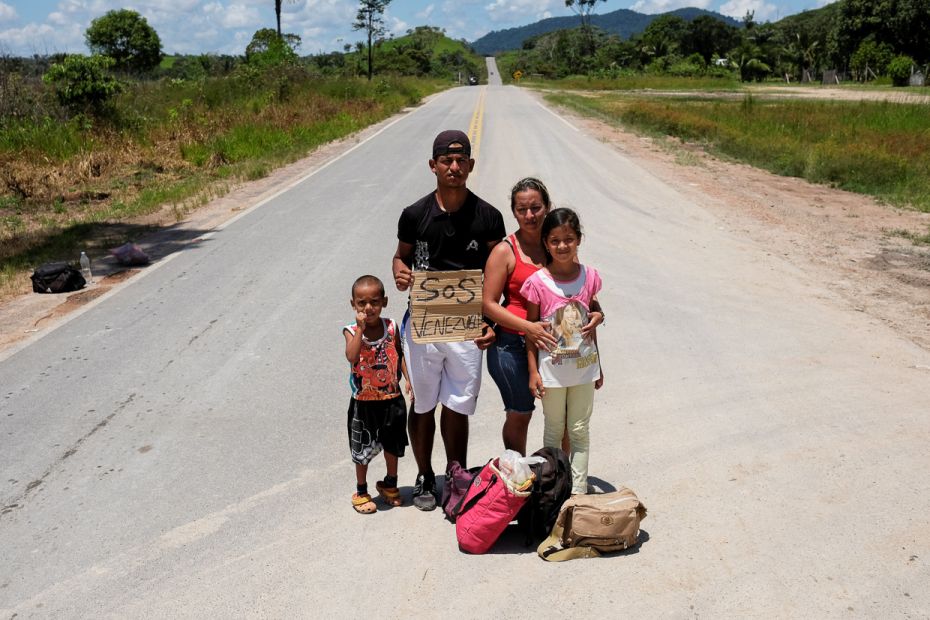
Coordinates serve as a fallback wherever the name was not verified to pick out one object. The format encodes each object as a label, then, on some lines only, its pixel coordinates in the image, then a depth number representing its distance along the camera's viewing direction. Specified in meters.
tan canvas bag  3.67
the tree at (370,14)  69.94
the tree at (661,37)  91.98
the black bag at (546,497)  3.78
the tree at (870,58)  61.22
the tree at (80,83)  19.77
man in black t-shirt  3.81
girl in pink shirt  3.69
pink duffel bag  3.73
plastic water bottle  9.04
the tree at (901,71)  49.56
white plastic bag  3.74
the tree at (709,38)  105.88
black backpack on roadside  8.73
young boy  3.91
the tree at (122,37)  77.31
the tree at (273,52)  34.00
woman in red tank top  3.76
